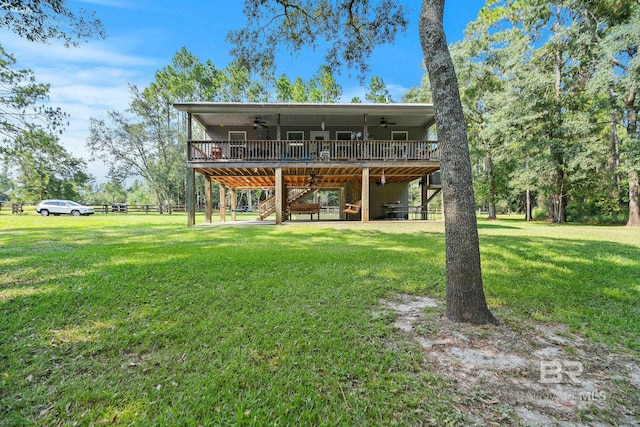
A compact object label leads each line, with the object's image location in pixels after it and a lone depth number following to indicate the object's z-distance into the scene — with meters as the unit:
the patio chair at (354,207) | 14.55
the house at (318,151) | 12.54
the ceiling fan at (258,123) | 14.00
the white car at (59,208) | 23.34
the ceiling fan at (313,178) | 14.98
